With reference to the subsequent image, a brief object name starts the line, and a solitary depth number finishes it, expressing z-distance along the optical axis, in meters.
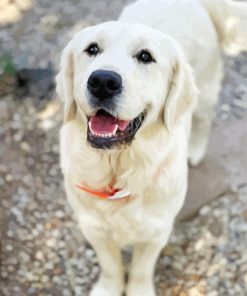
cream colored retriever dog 1.79
